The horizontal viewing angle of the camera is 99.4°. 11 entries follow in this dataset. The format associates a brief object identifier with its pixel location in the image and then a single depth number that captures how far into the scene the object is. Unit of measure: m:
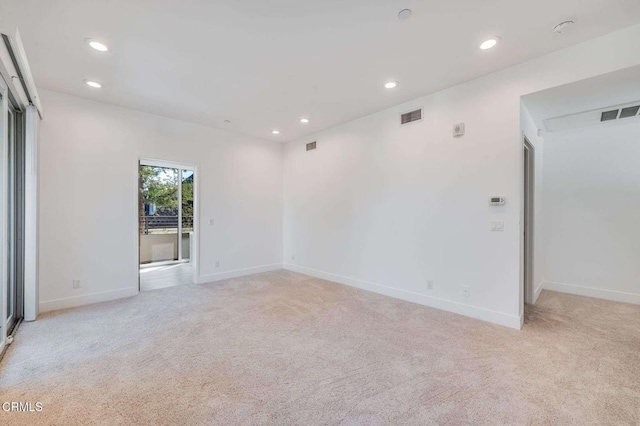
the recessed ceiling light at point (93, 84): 3.31
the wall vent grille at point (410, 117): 3.82
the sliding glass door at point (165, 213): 6.83
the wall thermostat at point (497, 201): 3.06
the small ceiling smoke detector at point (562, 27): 2.27
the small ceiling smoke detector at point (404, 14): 2.16
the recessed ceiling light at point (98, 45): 2.53
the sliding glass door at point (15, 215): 2.93
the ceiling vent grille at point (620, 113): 3.38
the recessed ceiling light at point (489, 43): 2.51
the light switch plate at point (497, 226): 3.08
